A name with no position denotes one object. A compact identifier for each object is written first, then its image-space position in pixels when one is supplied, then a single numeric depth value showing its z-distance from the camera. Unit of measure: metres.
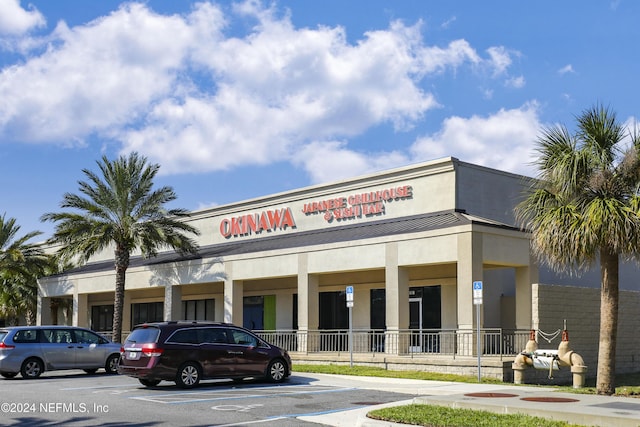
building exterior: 24.75
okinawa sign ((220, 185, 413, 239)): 30.28
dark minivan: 18.59
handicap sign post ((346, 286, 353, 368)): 24.70
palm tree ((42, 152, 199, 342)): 34.16
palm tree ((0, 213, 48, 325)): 44.09
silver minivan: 22.12
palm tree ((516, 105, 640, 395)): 17.39
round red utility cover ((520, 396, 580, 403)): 14.05
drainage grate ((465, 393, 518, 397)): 15.52
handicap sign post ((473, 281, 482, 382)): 20.83
